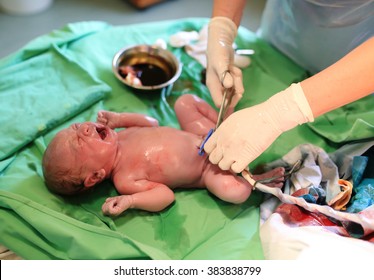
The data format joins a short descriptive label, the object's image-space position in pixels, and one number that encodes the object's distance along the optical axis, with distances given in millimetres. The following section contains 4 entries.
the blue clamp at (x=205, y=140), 1302
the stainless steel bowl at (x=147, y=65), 1688
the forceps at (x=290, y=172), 1315
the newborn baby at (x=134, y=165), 1229
